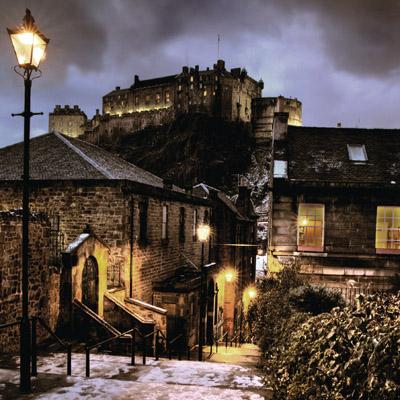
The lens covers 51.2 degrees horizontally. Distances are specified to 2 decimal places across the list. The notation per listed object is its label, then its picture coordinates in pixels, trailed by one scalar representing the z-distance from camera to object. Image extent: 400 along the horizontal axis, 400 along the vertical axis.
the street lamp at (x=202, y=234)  16.03
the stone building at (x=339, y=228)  17.33
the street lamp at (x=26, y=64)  6.44
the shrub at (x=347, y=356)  3.39
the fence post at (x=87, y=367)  7.72
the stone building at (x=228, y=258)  27.83
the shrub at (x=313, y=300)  10.65
